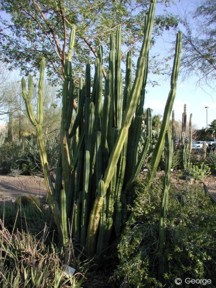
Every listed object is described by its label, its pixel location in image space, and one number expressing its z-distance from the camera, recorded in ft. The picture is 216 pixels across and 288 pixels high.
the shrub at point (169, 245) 6.95
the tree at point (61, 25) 20.63
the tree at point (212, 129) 80.51
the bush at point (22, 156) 28.87
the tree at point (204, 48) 36.14
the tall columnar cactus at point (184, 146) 26.57
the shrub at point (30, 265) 6.81
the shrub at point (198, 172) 24.44
